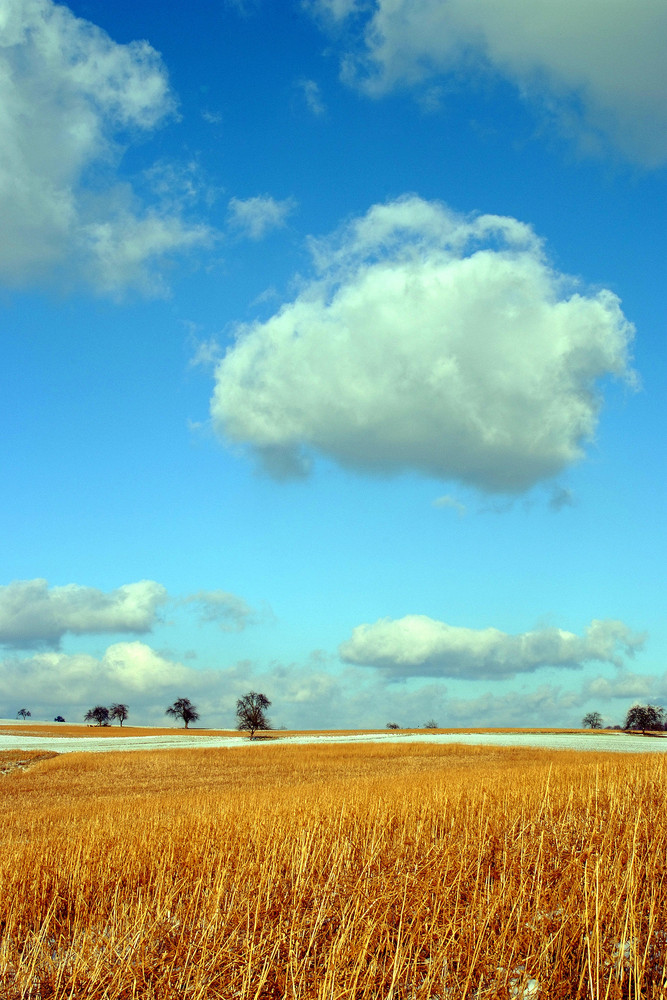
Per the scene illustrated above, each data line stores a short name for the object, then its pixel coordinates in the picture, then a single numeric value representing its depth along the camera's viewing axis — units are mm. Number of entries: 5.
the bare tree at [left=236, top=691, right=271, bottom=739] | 95625
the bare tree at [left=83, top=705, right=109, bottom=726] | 175750
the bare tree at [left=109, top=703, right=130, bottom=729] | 177000
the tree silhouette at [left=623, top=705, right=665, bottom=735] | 130375
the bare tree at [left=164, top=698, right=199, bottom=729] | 151250
